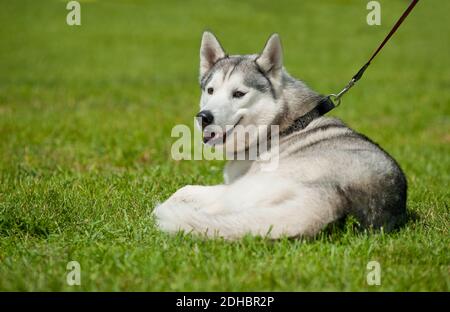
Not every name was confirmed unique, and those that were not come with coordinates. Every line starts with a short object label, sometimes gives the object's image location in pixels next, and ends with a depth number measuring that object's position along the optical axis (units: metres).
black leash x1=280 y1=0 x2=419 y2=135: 4.90
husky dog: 3.85
